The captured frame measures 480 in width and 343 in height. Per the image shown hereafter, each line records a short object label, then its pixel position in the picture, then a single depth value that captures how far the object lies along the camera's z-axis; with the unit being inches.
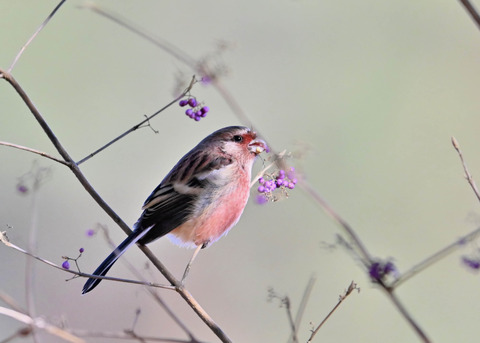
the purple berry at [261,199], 197.5
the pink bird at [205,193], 258.1
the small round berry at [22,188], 219.6
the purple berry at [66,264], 211.7
